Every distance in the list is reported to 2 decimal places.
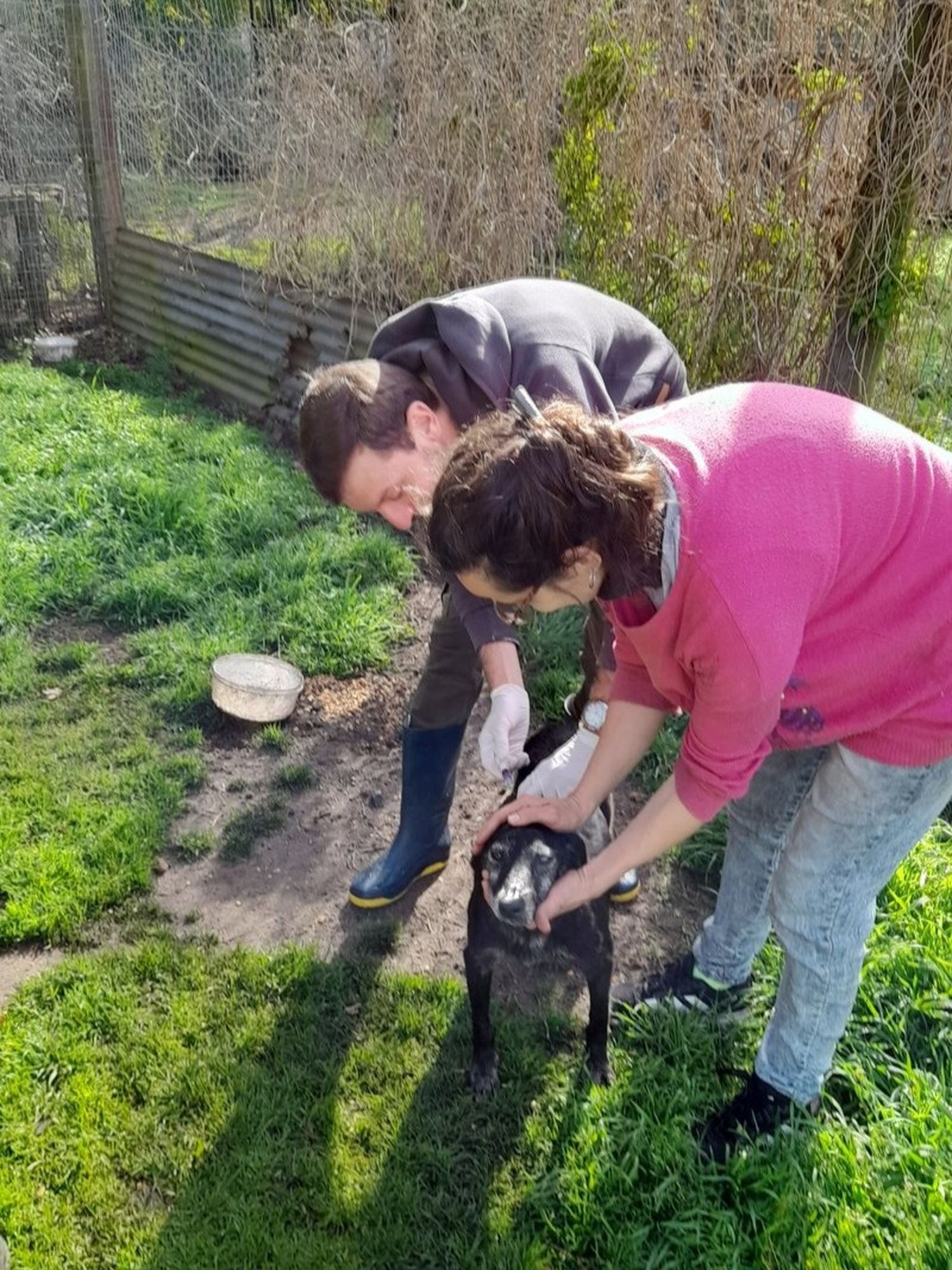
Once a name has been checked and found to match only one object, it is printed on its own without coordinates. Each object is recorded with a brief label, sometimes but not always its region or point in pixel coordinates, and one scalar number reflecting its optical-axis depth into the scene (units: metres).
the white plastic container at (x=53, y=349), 8.19
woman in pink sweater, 1.53
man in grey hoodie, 2.12
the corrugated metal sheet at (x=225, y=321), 6.58
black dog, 2.16
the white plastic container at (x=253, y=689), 3.91
